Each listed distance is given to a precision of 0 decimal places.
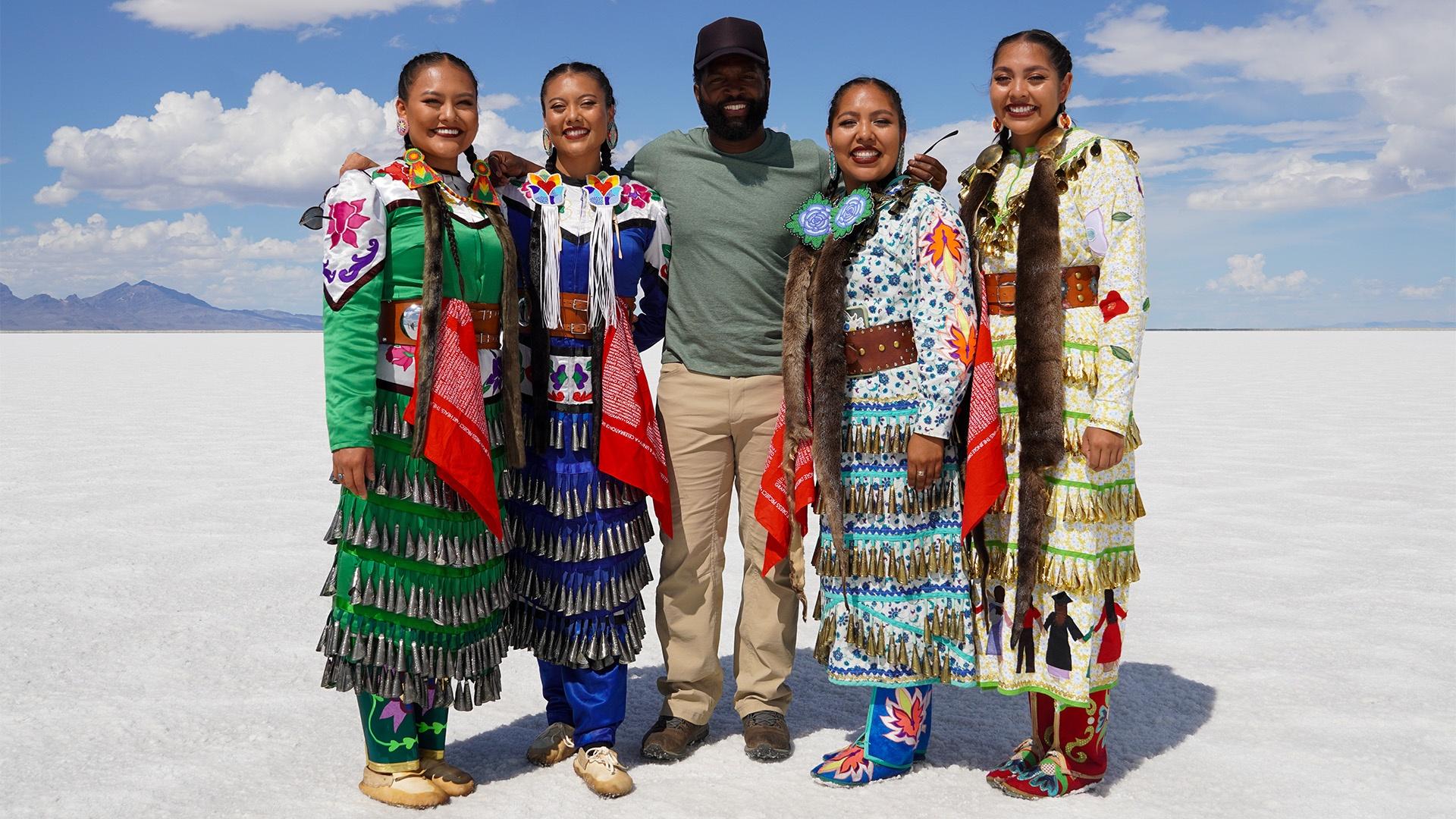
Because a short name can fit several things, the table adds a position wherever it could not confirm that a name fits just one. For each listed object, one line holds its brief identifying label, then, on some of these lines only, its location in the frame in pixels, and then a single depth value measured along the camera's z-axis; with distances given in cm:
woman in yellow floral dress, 334
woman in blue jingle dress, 371
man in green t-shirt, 407
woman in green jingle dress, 325
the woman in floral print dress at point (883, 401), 346
